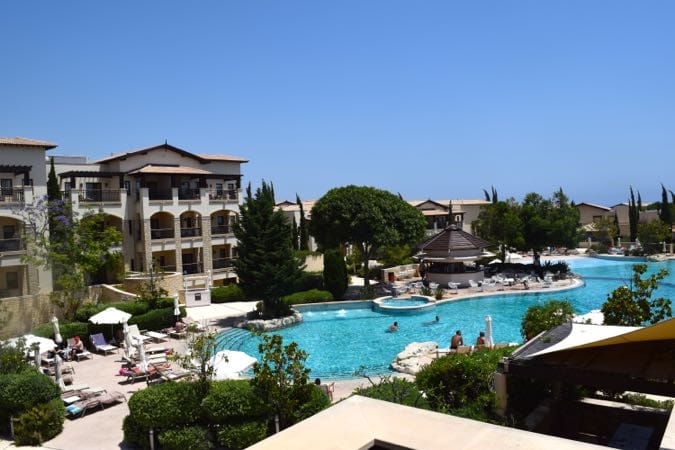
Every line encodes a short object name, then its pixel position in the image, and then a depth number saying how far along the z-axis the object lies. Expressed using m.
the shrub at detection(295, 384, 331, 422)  12.05
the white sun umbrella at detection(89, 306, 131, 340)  22.36
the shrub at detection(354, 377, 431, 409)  10.54
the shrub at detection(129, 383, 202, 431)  12.07
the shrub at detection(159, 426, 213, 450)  11.84
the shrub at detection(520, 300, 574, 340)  15.09
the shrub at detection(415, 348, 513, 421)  10.81
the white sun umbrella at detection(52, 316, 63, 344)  21.28
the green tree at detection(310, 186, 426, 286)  35.25
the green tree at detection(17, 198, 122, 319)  27.28
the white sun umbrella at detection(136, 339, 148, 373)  18.25
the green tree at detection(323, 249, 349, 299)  34.06
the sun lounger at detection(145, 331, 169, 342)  24.12
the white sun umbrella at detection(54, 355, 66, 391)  16.53
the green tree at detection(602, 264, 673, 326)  14.19
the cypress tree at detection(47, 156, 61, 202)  34.22
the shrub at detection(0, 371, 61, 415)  13.68
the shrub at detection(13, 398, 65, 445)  13.41
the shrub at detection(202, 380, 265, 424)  11.94
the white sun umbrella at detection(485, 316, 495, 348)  20.36
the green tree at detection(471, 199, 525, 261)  43.75
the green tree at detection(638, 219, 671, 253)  54.97
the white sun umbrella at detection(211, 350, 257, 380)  14.96
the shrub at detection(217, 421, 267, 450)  11.80
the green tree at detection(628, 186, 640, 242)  64.31
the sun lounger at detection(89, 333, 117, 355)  22.75
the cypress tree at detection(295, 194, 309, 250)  51.81
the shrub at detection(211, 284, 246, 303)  34.00
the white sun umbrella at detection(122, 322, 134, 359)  20.47
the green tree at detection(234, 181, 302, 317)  28.23
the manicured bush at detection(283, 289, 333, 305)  32.59
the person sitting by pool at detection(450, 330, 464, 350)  20.08
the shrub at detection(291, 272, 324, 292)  35.66
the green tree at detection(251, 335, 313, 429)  12.01
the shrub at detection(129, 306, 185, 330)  25.41
